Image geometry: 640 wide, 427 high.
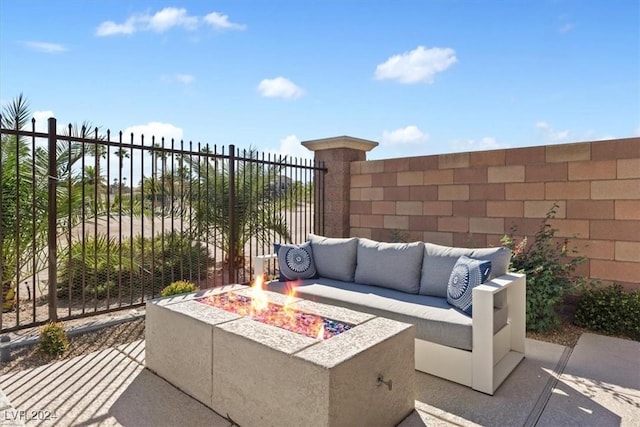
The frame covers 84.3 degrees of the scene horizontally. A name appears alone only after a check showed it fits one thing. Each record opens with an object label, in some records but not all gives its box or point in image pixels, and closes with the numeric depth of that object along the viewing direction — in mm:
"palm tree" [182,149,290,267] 5297
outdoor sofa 2328
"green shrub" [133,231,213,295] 5394
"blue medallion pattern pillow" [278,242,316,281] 3744
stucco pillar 5602
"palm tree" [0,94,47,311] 3633
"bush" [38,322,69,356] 2836
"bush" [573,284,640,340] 3270
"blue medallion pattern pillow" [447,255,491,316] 2553
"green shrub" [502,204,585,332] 3332
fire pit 1626
